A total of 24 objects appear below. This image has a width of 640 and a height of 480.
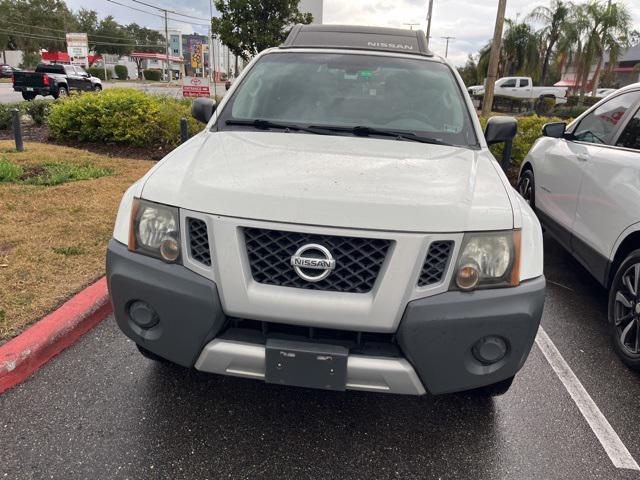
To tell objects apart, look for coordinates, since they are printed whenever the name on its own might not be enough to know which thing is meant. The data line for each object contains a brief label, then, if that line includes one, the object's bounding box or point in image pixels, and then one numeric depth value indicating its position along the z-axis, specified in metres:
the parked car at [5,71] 45.97
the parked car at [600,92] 36.80
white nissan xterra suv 2.08
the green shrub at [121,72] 74.93
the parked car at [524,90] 34.81
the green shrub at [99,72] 62.28
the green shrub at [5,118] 10.87
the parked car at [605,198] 3.31
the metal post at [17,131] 8.13
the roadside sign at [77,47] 40.09
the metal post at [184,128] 8.19
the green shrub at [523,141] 8.14
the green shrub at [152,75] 77.31
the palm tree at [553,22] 36.72
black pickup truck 24.31
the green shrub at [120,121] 9.26
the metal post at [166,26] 62.88
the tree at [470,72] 59.53
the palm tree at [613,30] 32.28
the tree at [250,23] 22.56
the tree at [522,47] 42.31
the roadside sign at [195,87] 12.49
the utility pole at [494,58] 12.50
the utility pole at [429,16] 32.54
